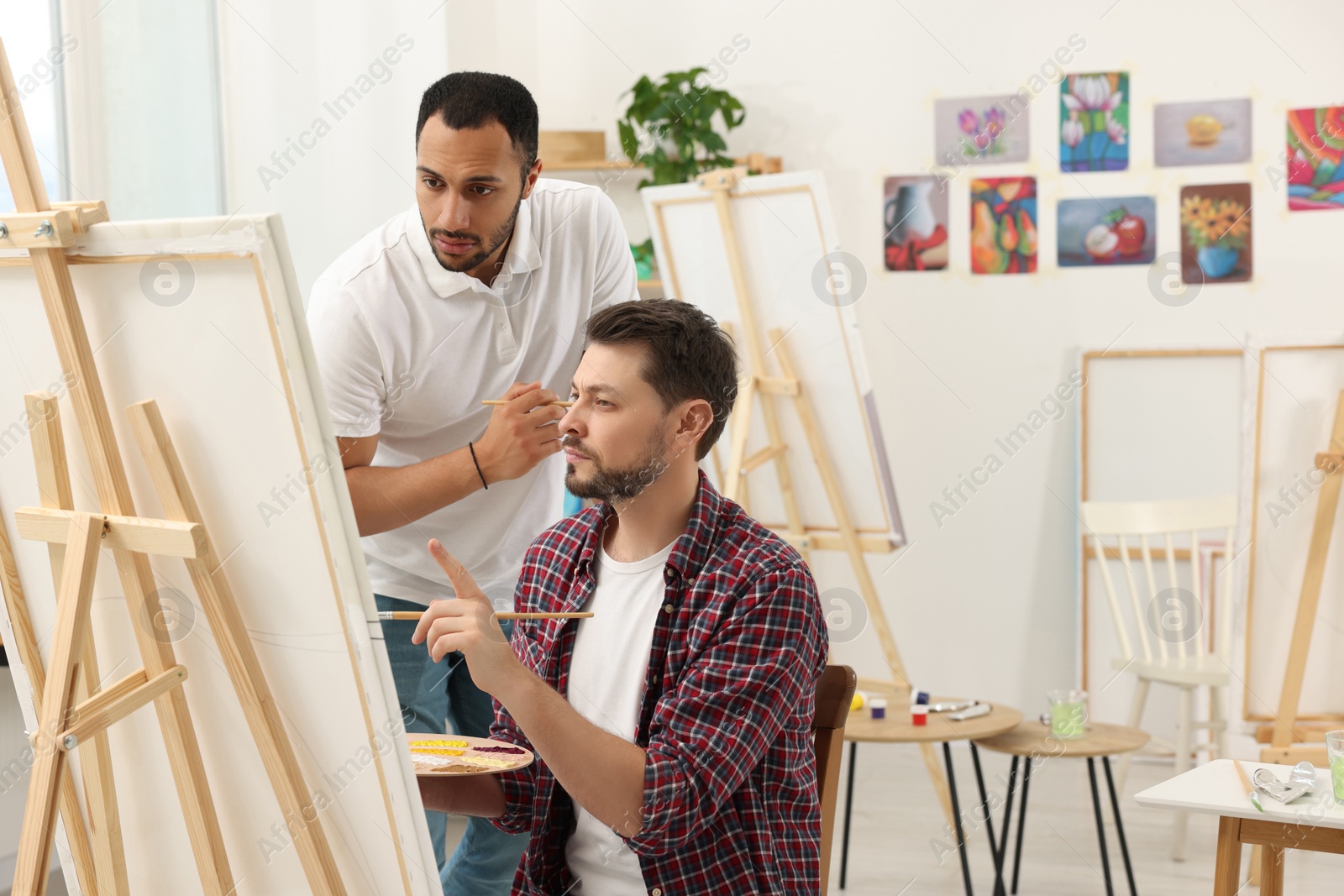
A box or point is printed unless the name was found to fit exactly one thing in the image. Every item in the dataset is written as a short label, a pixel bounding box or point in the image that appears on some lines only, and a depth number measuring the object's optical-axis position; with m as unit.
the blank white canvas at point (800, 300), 2.84
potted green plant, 4.05
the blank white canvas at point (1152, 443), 4.03
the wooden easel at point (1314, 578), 2.82
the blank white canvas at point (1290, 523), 2.88
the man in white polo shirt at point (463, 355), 1.74
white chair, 3.60
